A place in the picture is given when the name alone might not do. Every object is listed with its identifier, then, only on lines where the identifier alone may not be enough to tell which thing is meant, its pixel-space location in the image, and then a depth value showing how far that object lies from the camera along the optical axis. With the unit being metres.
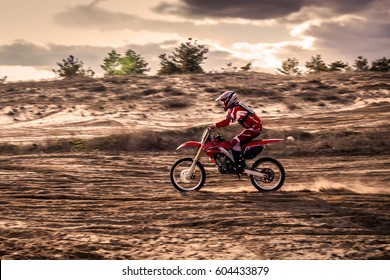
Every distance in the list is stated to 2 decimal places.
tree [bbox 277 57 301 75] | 29.35
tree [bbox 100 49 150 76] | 29.80
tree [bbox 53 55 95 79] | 30.00
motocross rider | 8.83
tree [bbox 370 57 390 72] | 29.09
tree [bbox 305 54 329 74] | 30.34
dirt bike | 9.00
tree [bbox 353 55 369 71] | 29.96
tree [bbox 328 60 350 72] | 30.06
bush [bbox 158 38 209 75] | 29.34
